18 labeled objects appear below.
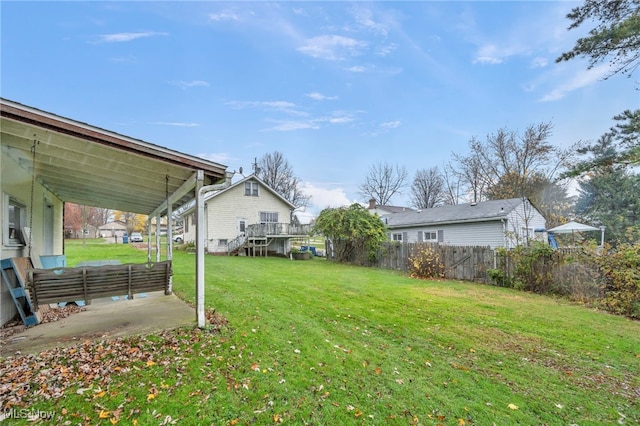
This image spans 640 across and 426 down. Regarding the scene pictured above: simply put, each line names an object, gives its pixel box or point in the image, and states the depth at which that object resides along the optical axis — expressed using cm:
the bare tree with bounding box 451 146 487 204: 2620
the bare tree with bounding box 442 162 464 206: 3441
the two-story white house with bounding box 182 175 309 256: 2297
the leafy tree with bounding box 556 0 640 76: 628
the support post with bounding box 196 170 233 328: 480
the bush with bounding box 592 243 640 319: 712
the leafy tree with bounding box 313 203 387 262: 1697
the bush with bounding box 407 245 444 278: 1263
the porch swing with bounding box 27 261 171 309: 431
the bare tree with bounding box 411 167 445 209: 4066
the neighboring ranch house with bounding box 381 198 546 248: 1769
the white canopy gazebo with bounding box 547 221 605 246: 1397
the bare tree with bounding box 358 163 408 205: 4241
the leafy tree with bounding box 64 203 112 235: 3712
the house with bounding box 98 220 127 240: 5899
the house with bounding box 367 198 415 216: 3684
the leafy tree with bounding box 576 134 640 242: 2053
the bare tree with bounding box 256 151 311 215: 4038
